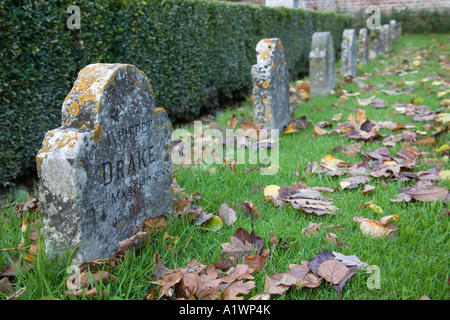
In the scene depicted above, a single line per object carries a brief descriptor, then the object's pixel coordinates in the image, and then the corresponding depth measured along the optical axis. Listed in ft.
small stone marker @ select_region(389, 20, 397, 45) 55.01
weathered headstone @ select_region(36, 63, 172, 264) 6.36
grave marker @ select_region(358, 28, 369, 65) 36.91
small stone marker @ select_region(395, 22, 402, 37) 61.28
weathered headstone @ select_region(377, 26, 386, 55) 46.51
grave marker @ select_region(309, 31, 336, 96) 24.48
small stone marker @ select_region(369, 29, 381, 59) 44.24
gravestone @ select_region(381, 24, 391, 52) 48.11
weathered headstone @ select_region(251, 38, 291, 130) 16.20
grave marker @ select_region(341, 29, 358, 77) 30.73
